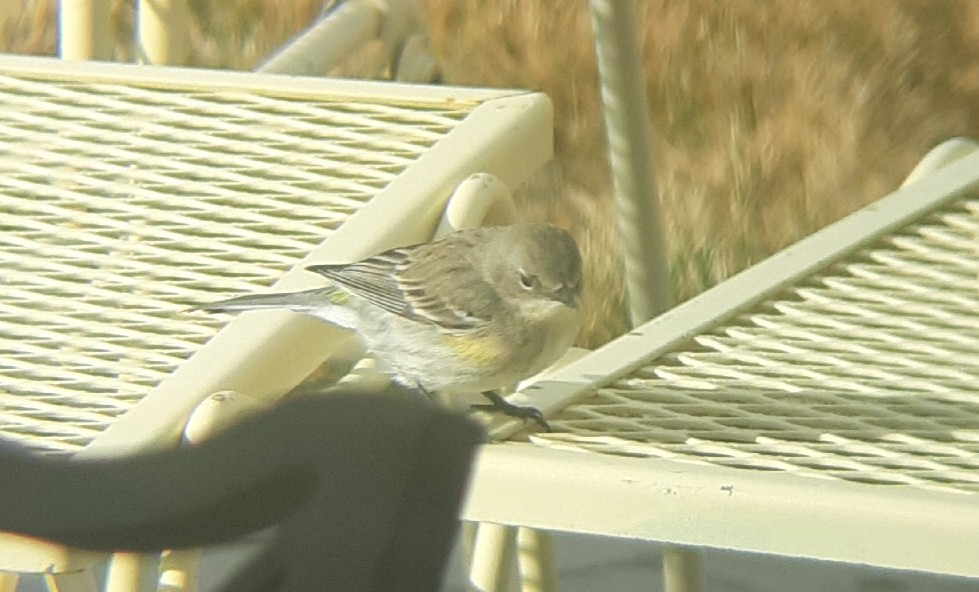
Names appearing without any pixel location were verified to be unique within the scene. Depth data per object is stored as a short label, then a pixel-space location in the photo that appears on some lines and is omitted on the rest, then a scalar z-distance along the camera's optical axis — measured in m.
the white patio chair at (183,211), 3.93
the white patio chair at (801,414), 3.87
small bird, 4.12
